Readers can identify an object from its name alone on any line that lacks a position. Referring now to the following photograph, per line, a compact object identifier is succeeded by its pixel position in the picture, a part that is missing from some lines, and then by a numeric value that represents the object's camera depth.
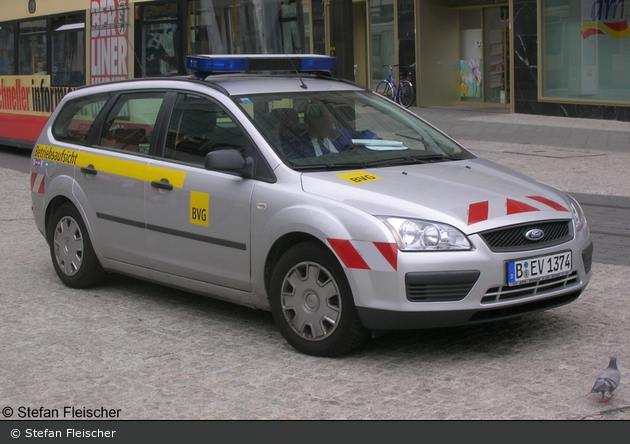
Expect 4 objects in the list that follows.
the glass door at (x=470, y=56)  24.81
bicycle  24.73
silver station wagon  4.76
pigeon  4.07
